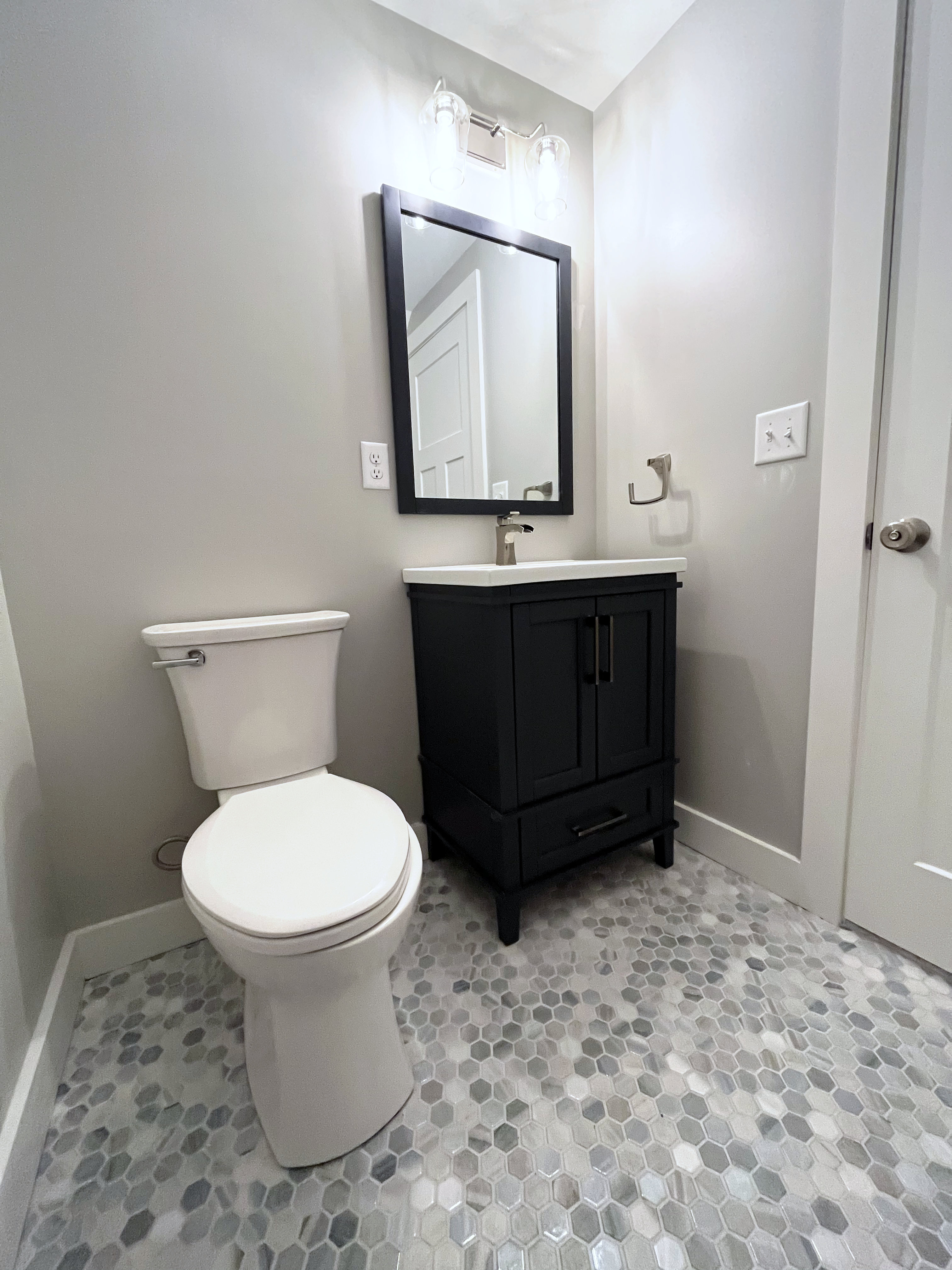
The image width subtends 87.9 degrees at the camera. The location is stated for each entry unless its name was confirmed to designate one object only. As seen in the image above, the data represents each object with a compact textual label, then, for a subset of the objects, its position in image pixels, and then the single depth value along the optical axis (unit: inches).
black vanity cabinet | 41.1
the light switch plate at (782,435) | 41.8
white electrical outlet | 48.9
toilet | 25.1
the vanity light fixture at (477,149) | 47.3
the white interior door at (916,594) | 33.5
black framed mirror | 49.1
